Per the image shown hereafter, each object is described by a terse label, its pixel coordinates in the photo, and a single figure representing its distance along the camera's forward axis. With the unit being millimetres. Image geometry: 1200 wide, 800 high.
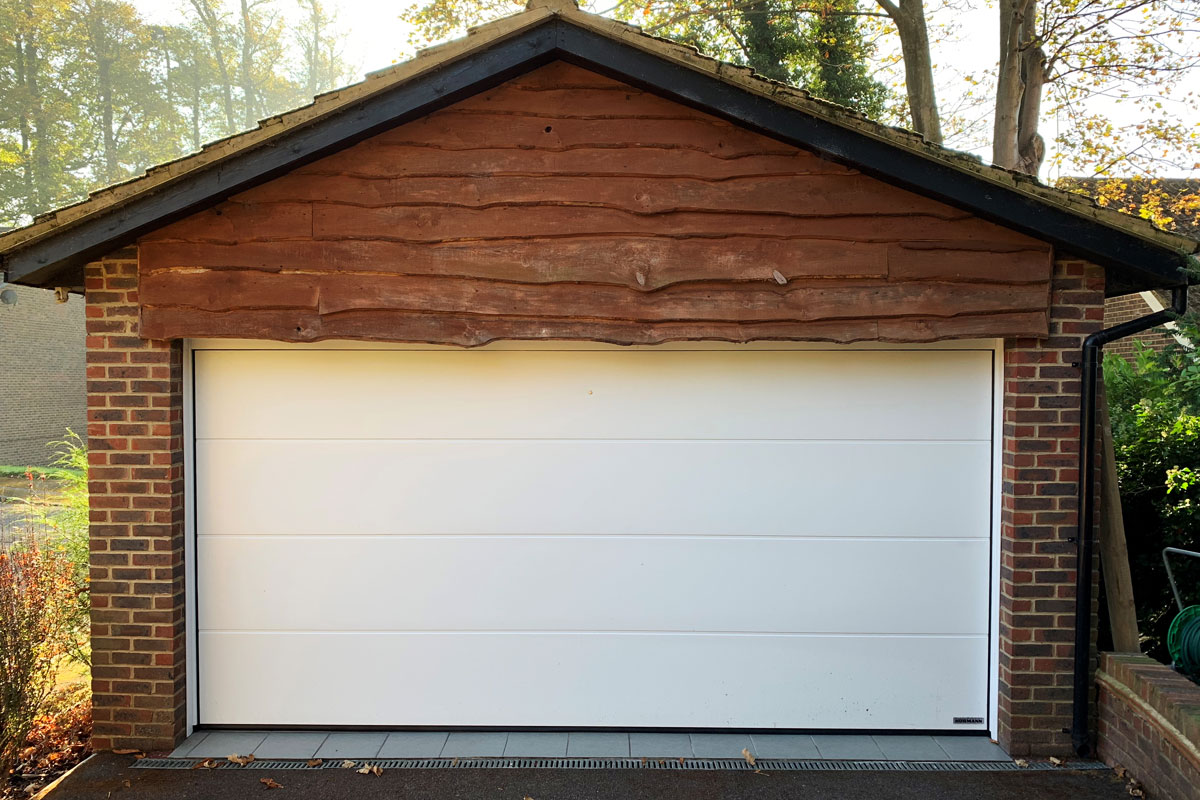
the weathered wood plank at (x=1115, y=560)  4457
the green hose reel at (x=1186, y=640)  4230
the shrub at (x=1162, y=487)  5066
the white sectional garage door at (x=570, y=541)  4652
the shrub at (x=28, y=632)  4062
